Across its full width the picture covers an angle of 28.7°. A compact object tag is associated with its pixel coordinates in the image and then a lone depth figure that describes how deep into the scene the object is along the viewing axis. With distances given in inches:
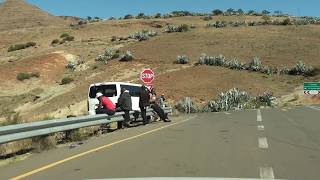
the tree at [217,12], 5105.3
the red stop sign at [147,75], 1351.3
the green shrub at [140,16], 4909.5
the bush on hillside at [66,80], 2479.2
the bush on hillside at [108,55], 2762.1
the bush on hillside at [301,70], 2418.3
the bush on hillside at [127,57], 2672.2
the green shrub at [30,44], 3599.4
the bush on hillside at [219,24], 3683.6
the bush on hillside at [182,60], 2586.1
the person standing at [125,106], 946.7
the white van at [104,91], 1218.6
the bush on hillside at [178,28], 3437.5
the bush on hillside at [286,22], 3745.1
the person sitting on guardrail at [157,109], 1088.2
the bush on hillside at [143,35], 3218.5
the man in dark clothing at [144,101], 1030.4
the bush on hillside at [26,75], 2600.9
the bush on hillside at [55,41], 3575.3
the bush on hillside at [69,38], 3617.6
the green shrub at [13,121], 926.4
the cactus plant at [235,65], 2491.4
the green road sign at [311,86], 2069.4
